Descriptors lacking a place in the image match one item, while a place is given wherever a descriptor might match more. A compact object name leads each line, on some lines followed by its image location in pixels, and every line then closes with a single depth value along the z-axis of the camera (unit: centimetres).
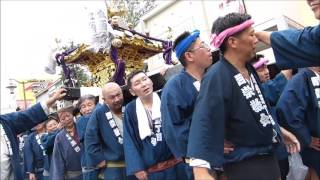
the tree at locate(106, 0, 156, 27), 1401
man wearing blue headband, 188
